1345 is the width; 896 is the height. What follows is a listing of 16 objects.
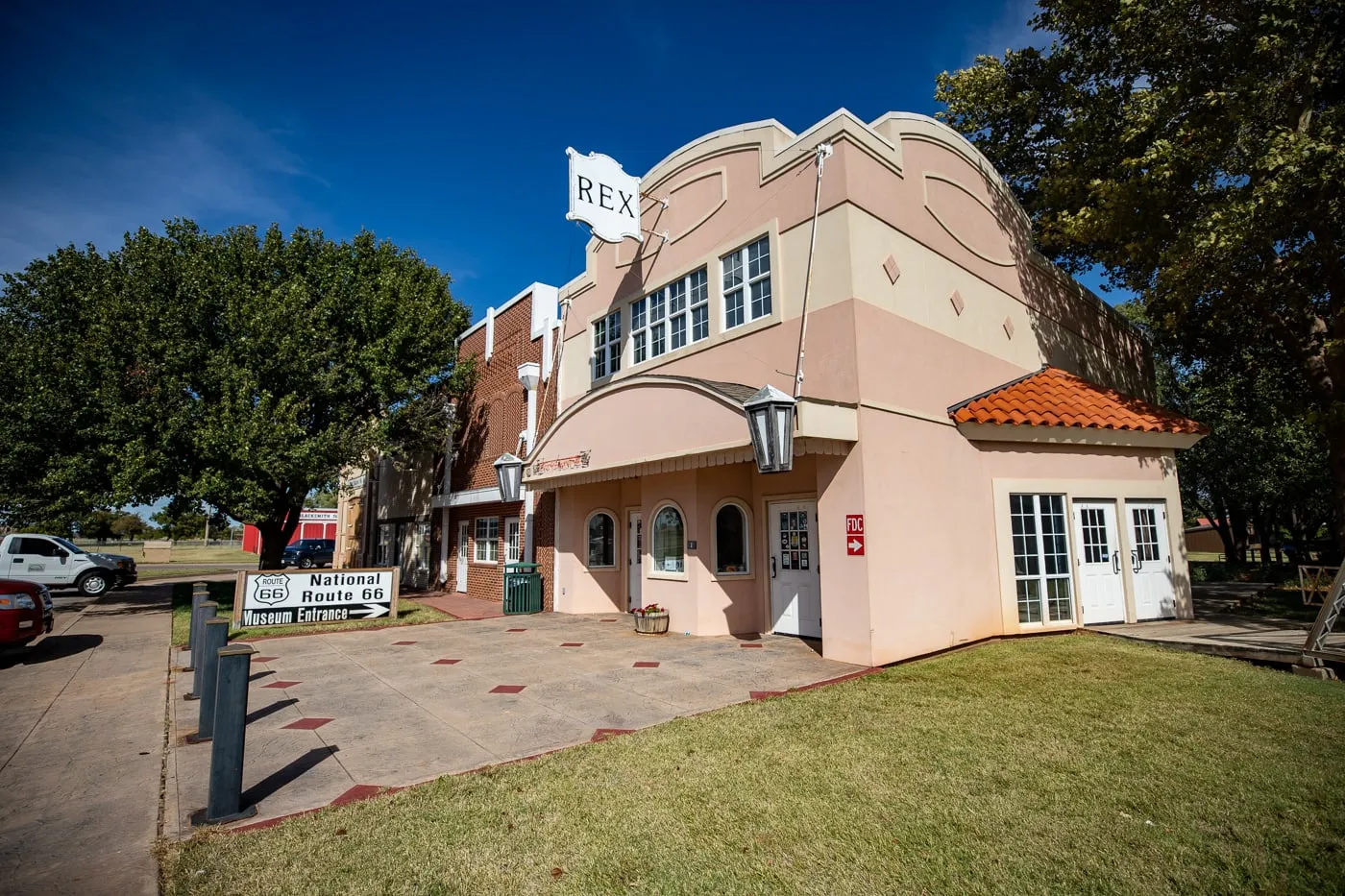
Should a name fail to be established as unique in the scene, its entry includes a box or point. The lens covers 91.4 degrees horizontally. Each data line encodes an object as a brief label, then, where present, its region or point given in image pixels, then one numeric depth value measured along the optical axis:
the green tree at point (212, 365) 14.41
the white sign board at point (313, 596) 12.65
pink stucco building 9.00
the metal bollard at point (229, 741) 4.22
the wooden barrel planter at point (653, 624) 11.36
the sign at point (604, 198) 11.56
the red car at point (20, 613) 9.16
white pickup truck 18.14
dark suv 35.97
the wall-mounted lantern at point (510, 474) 14.02
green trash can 14.91
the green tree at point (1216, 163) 10.38
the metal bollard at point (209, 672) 5.63
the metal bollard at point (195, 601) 8.69
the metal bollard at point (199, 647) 7.48
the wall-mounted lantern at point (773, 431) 7.82
